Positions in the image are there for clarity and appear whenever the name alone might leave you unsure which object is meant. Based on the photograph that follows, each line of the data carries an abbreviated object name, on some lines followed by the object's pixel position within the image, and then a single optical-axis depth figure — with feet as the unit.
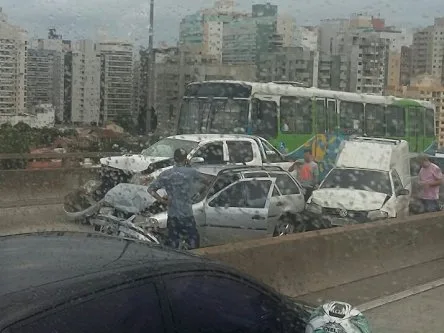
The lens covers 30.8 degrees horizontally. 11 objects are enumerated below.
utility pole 46.58
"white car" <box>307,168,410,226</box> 41.39
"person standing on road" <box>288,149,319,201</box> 46.52
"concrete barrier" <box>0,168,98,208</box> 55.57
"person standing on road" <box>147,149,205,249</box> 29.10
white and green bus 61.87
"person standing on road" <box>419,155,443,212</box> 41.24
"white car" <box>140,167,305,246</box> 34.71
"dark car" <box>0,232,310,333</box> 8.75
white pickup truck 46.98
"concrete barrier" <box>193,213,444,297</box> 23.72
